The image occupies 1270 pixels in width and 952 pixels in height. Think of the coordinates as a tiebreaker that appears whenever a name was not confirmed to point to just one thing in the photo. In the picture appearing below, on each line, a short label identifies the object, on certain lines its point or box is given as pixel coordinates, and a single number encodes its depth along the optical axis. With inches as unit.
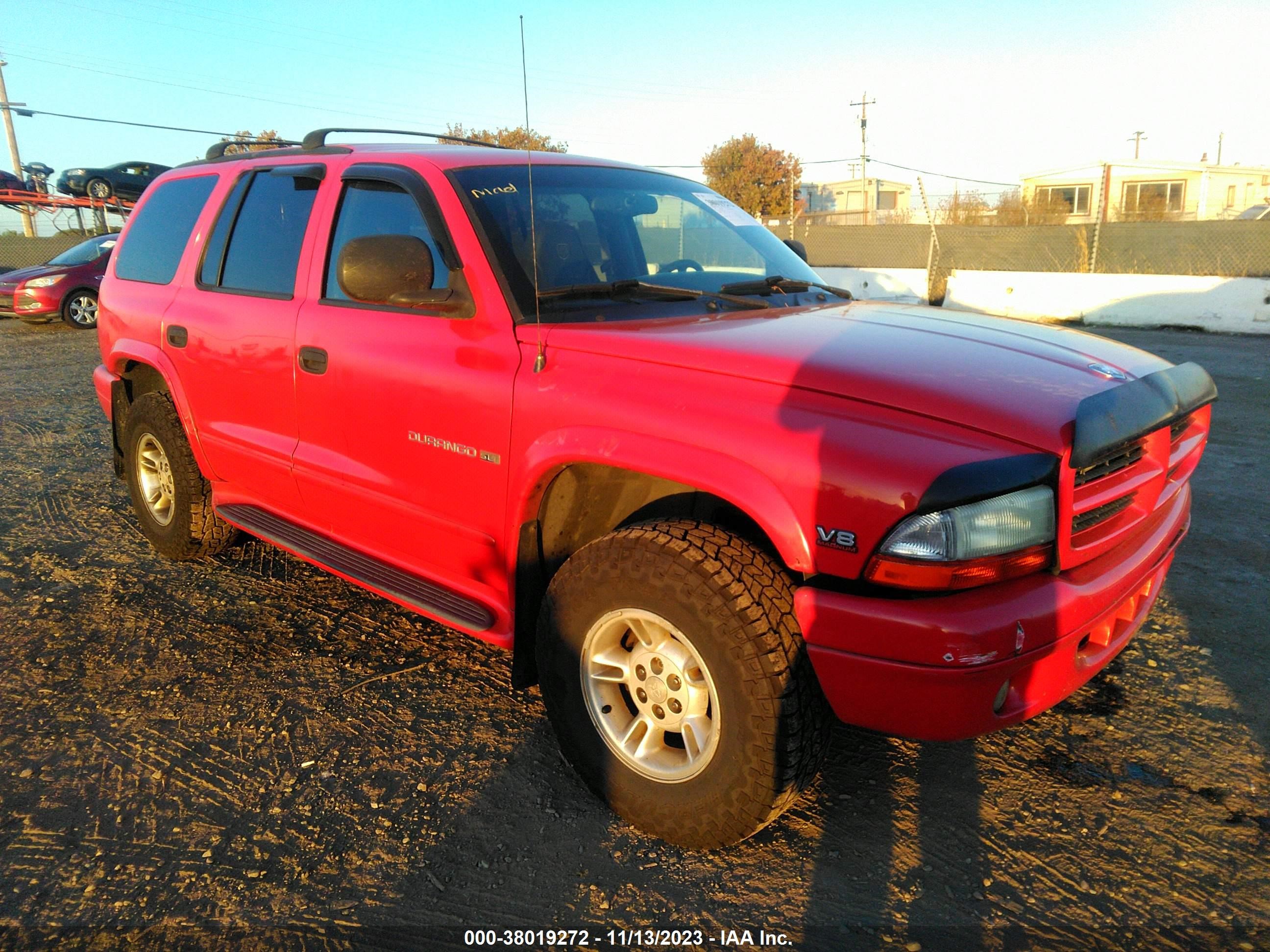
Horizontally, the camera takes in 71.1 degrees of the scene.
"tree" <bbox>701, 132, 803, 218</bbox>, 1760.6
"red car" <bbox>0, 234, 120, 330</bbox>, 581.6
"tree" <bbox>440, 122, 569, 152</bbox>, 1440.7
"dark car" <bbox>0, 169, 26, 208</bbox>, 974.4
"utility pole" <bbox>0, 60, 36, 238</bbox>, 1408.7
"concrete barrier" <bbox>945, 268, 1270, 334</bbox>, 517.0
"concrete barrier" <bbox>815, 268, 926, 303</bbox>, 668.7
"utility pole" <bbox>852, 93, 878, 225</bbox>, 1893.5
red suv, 78.0
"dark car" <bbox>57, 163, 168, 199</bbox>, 848.3
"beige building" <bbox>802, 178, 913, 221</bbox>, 2022.6
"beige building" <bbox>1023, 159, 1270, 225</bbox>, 1278.3
